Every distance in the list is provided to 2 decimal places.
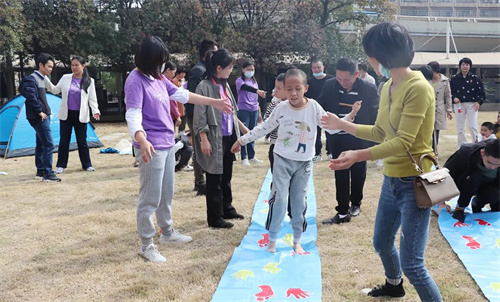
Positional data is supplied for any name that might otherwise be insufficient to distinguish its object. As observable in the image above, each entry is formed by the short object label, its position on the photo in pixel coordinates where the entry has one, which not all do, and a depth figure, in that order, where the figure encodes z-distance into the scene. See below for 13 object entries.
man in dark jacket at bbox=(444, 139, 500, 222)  4.26
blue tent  8.80
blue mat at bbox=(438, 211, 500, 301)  3.12
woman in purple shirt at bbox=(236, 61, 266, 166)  7.72
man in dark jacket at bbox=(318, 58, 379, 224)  4.44
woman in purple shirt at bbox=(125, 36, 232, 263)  3.19
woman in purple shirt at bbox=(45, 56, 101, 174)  6.81
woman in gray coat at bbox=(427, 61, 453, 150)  7.25
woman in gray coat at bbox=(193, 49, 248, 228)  4.03
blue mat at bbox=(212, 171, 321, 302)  2.94
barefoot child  3.47
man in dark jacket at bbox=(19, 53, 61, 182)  6.33
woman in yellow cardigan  2.12
